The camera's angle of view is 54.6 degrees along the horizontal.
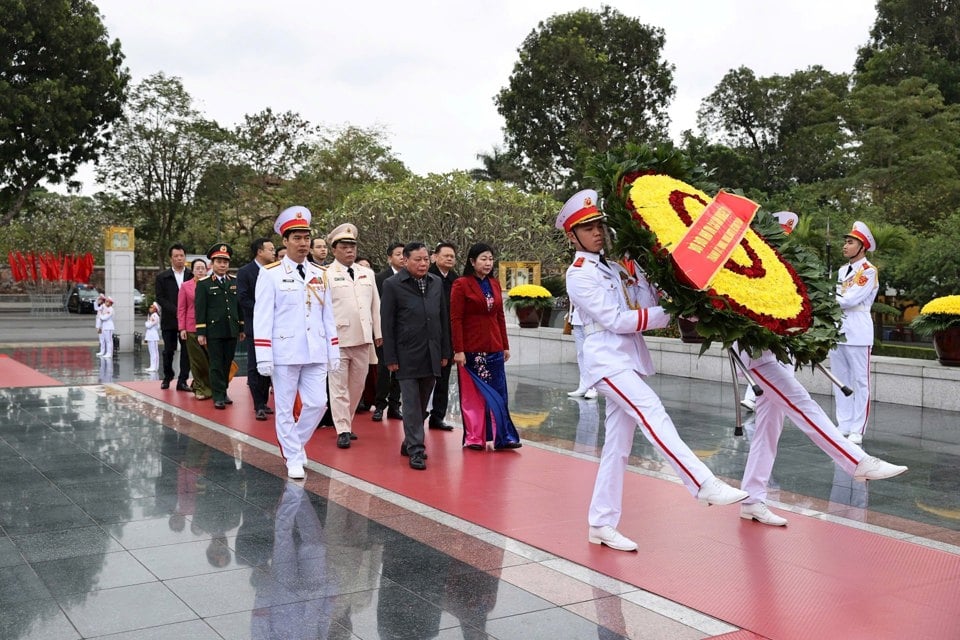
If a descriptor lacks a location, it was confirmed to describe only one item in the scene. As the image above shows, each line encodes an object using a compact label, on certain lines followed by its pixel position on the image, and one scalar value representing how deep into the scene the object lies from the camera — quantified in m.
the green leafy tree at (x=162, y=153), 34.06
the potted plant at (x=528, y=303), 16.77
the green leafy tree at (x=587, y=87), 38.44
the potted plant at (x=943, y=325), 9.69
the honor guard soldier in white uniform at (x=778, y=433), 4.84
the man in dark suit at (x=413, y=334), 7.27
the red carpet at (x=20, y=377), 12.77
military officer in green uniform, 10.38
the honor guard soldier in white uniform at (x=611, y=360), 4.85
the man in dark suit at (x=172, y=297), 11.55
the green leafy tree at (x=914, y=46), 36.44
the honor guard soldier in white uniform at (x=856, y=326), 8.24
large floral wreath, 4.60
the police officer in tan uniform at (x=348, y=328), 8.19
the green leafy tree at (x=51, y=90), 29.64
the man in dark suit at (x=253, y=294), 9.36
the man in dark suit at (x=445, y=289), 8.20
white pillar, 19.19
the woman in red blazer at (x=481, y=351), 7.68
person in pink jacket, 11.02
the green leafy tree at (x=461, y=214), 28.47
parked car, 39.06
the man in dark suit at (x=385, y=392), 9.61
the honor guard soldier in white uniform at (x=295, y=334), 6.79
